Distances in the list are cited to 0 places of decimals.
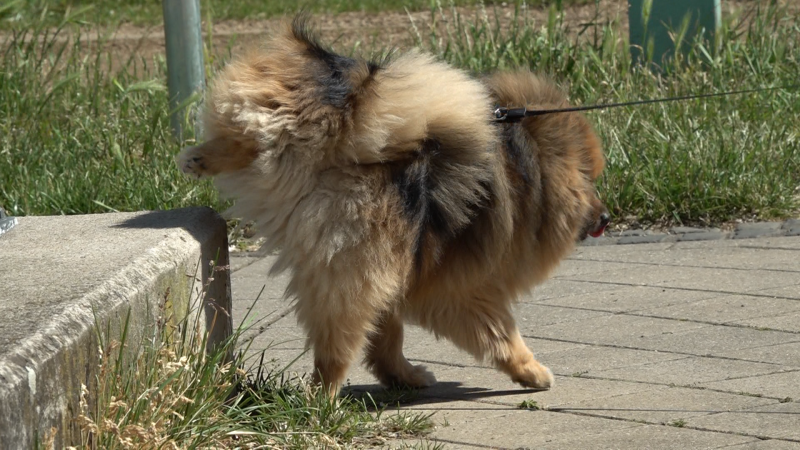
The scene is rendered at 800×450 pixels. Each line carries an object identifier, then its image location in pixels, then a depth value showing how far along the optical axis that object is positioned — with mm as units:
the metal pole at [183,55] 12172
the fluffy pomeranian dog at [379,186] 6301
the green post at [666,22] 14609
